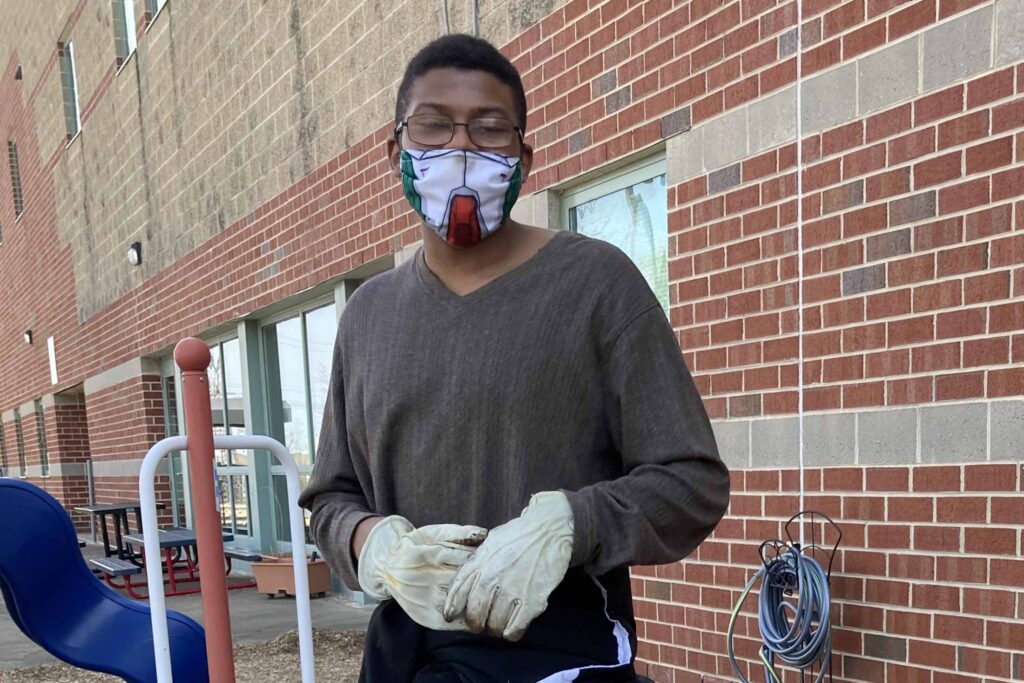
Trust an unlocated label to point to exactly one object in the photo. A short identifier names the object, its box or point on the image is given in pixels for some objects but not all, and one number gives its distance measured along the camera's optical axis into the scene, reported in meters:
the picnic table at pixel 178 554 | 7.27
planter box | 6.84
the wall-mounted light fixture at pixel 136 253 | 9.87
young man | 1.22
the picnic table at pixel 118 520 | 8.77
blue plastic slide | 2.25
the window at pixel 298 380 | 6.97
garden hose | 2.89
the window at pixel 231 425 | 8.52
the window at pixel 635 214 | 3.85
